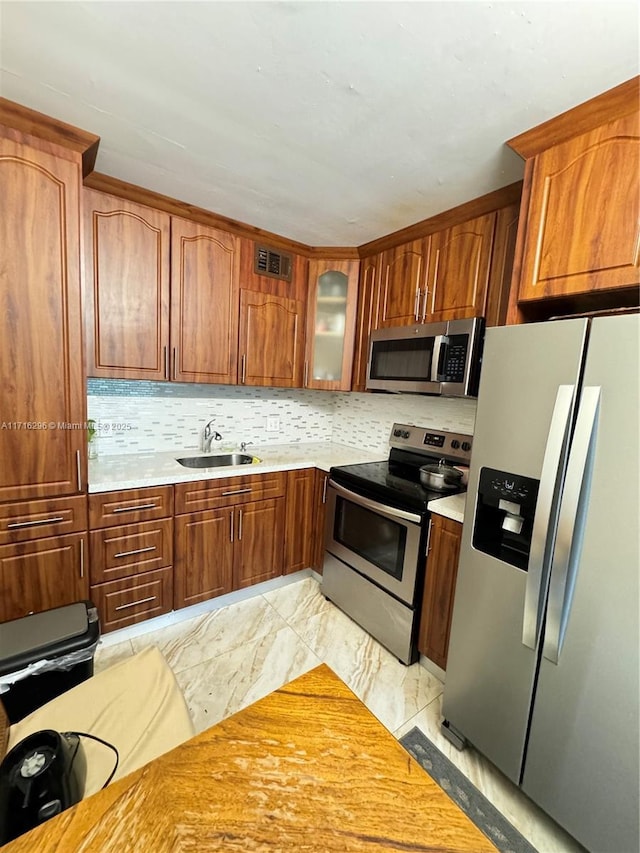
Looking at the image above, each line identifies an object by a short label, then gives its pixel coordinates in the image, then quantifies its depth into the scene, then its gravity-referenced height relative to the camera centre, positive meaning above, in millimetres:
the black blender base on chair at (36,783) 594 -713
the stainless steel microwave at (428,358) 1807 +177
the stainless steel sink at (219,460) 2493 -592
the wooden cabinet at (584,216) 1105 +609
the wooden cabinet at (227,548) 2080 -1049
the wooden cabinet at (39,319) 1417 +197
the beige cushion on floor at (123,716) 858 -913
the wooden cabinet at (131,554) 1801 -955
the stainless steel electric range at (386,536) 1817 -833
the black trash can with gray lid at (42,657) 1161 -957
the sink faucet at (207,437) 2559 -431
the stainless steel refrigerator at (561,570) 995 -545
